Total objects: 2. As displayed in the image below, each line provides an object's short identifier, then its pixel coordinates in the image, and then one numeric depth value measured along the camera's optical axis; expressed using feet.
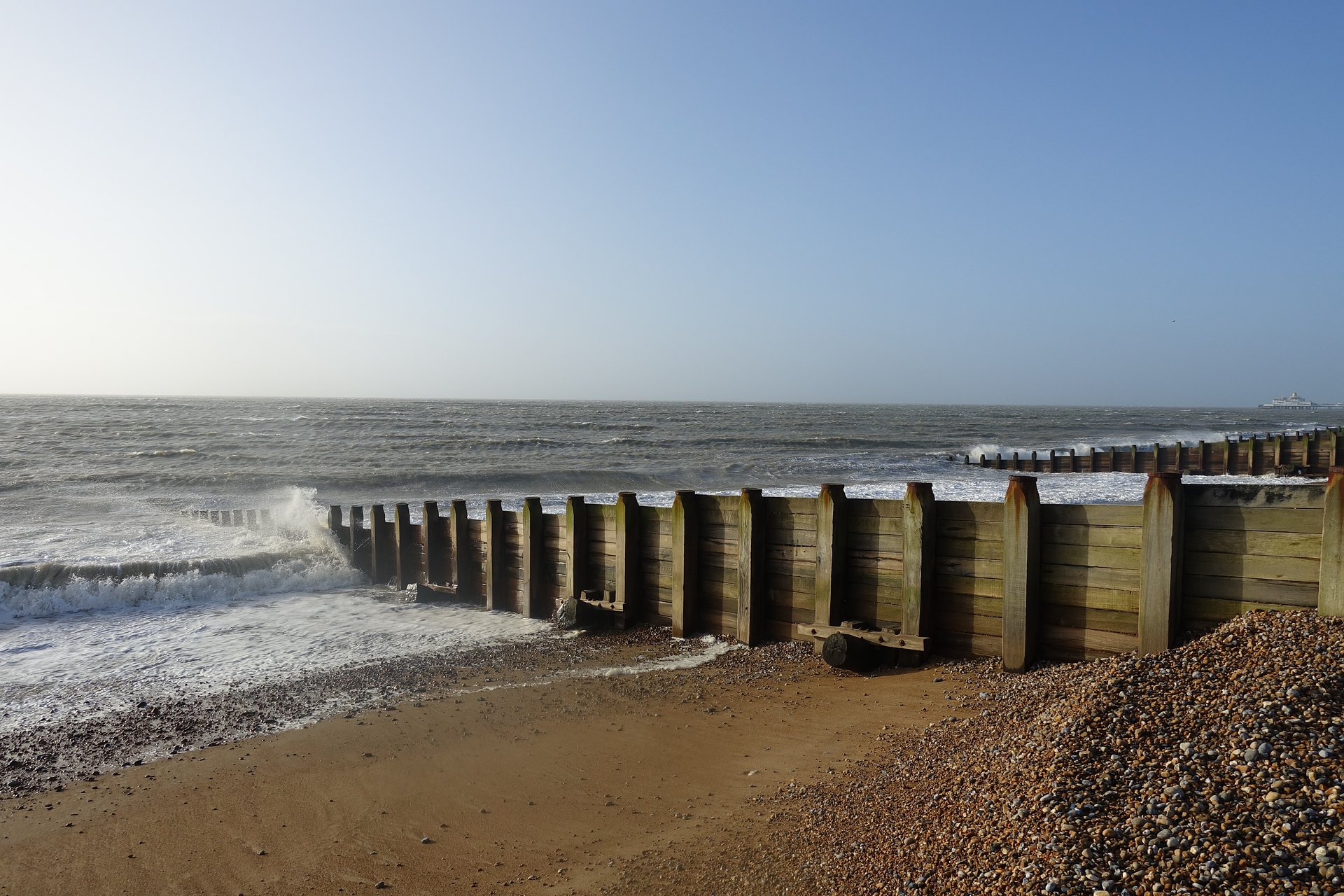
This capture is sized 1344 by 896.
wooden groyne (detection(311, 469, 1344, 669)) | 19.31
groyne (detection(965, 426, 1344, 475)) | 90.68
